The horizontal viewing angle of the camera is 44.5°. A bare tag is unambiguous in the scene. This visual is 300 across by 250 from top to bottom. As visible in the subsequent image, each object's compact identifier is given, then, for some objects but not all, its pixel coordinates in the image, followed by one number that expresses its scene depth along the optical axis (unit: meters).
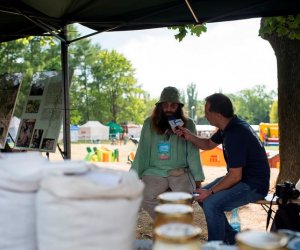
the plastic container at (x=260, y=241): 0.88
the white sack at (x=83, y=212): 0.94
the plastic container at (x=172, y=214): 1.06
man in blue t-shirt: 3.07
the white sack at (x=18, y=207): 1.04
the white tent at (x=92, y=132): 40.75
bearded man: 3.57
